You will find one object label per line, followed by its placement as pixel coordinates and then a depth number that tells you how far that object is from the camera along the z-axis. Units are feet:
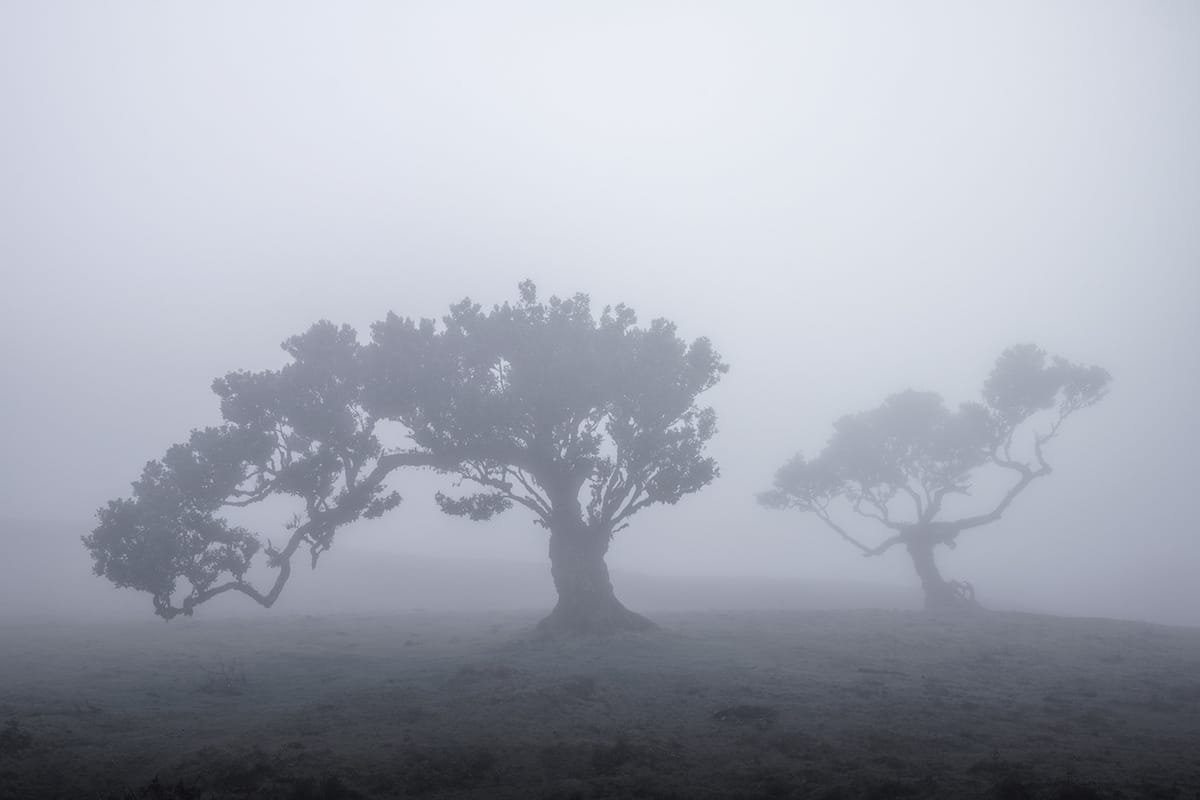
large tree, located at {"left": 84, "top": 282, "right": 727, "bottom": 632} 106.11
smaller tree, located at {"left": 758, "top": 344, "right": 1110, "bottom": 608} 181.06
